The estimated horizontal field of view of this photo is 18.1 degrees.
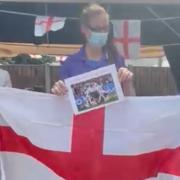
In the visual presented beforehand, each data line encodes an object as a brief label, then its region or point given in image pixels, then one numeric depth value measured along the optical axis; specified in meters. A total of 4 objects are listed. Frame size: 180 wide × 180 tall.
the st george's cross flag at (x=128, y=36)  4.75
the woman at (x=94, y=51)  2.97
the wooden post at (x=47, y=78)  6.18
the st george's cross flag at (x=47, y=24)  4.98
